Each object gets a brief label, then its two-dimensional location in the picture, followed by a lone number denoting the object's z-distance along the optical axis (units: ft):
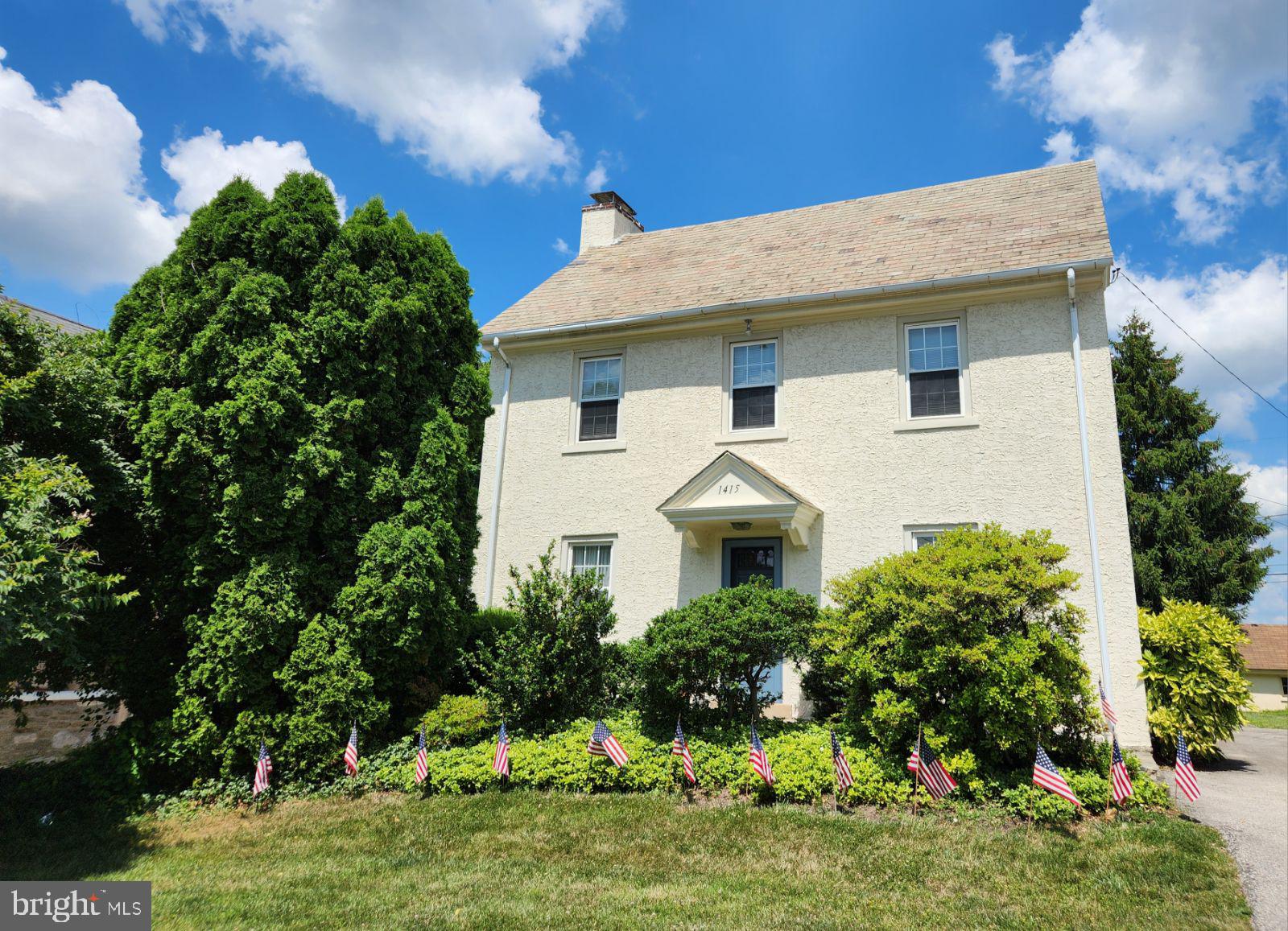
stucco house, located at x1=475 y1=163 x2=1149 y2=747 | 34.71
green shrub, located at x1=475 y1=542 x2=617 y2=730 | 29.91
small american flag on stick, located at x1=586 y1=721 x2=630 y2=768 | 26.21
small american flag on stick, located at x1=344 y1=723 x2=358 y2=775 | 27.09
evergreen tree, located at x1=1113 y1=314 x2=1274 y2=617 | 67.92
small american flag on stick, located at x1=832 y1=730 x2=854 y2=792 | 24.00
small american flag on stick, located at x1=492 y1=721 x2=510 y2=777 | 26.55
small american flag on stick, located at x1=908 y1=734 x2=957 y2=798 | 23.72
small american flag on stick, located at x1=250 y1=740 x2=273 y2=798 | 26.25
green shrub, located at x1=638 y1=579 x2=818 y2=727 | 27.40
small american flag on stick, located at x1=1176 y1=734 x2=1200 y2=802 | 22.81
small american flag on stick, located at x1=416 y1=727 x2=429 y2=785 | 26.86
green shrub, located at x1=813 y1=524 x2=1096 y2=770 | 24.18
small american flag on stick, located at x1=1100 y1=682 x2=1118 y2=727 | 26.95
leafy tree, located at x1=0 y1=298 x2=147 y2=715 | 20.39
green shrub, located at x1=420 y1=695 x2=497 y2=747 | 29.63
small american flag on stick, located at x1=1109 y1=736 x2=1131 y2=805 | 22.74
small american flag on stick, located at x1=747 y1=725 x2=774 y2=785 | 24.31
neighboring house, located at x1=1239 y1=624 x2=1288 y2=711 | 131.64
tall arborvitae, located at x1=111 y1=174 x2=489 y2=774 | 27.68
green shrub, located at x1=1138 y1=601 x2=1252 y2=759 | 32.01
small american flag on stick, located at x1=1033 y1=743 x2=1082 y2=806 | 22.03
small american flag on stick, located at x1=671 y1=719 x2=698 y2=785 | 25.36
